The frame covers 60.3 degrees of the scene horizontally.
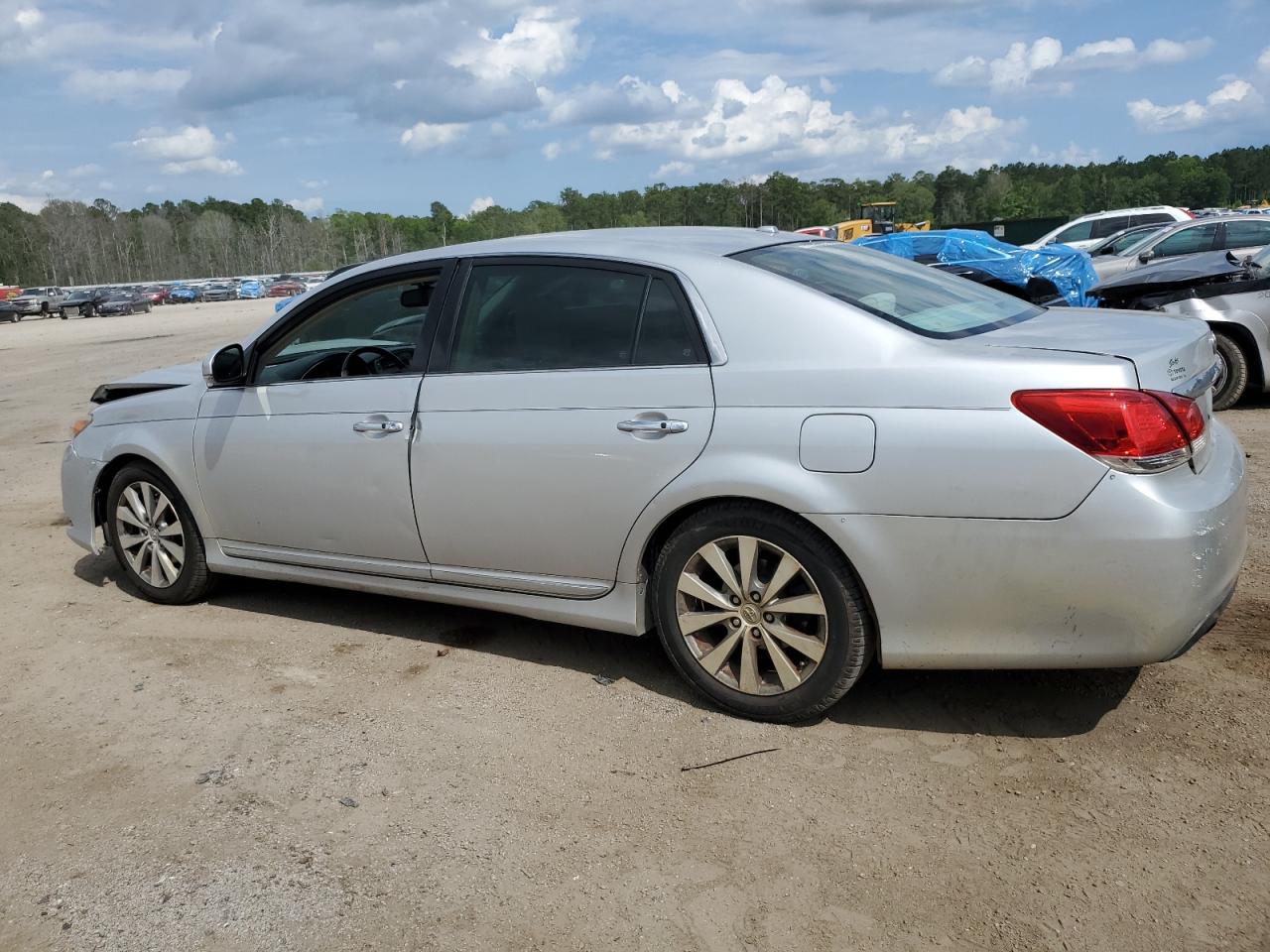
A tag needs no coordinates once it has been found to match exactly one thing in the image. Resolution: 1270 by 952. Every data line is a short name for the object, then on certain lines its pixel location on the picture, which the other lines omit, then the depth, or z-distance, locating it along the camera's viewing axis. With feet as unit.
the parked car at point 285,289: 265.69
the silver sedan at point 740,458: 10.13
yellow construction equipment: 145.48
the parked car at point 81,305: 183.83
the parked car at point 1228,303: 27.73
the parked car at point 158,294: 256.54
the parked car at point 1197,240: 44.83
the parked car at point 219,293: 274.77
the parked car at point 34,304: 176.96
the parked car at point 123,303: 184.85
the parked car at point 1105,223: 67.67
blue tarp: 35.73
